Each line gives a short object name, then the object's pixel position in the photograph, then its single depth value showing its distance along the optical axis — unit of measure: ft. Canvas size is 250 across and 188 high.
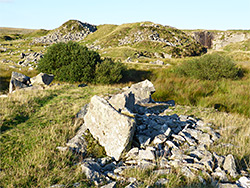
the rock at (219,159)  12.96
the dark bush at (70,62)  46.34
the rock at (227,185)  10.90
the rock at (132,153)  13.77
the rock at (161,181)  11.03
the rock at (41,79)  36.55
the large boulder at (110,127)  13.88
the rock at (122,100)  18.57
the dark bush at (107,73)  46.57
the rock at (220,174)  11.62
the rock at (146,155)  13.25
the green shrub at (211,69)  52.75
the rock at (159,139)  15.16
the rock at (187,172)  11.63
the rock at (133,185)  10.44
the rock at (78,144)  14.76
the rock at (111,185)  10.35
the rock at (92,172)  11.50
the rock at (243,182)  11.03
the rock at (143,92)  27.45
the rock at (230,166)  12.01
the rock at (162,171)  11.85
